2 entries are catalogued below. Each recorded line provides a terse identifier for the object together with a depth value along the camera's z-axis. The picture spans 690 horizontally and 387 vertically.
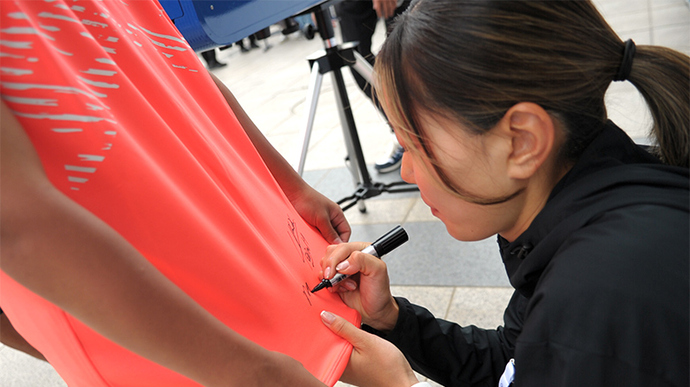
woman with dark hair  0.54
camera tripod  1.88
